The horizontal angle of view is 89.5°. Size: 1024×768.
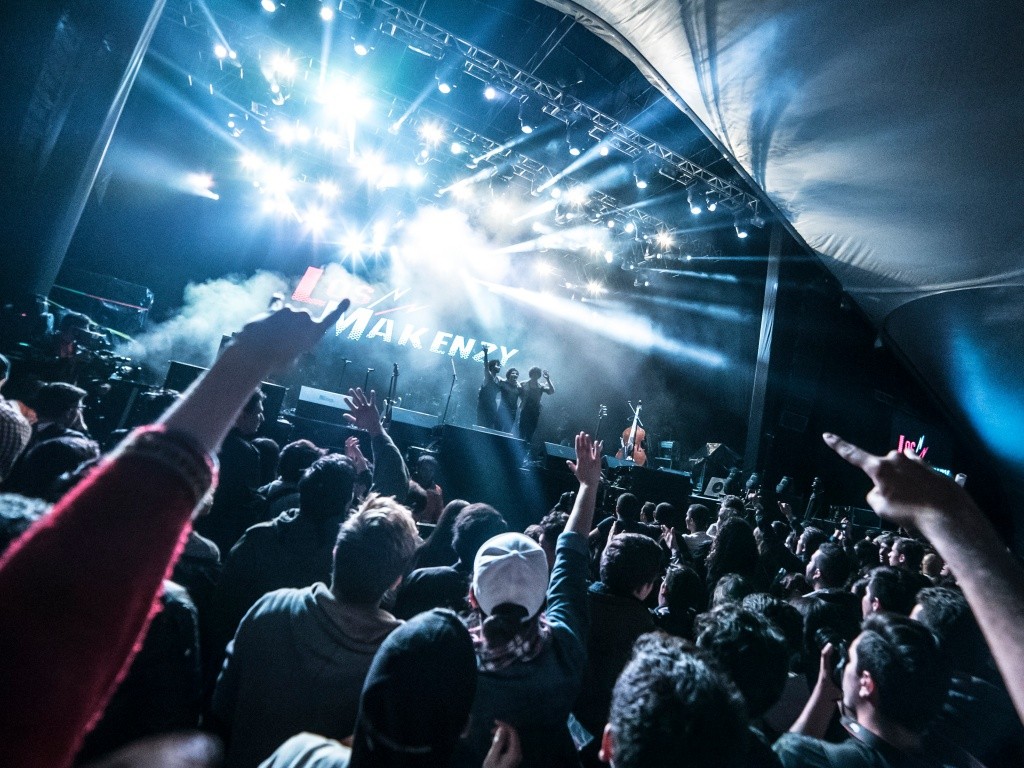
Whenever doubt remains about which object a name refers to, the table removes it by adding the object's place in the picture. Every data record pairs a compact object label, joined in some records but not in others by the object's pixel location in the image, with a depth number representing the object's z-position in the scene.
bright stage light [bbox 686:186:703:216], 10.34
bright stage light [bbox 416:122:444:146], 10.29
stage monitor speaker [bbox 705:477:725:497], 10.91
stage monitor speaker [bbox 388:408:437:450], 7.83
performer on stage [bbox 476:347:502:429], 9.59
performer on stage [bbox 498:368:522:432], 9.59
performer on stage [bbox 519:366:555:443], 9.74
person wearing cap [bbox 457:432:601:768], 1.48
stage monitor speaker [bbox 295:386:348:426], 7.44
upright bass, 12.57
